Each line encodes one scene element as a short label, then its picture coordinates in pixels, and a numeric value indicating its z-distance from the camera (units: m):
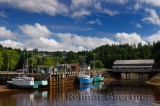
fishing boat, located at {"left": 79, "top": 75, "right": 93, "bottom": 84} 77.00
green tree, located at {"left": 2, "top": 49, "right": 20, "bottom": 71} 103.81
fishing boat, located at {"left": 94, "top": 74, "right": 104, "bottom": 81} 95.18
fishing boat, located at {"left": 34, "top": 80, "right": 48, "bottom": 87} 57.44
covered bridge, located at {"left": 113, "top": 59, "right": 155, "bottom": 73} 103.54
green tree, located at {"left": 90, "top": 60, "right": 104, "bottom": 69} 160.35
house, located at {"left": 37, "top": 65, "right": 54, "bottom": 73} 77.72
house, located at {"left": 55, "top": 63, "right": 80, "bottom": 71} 110.64
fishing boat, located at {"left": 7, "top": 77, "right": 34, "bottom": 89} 55.25
